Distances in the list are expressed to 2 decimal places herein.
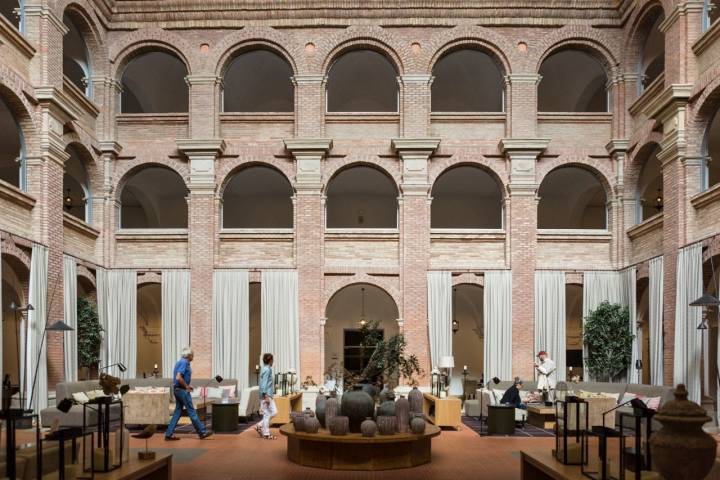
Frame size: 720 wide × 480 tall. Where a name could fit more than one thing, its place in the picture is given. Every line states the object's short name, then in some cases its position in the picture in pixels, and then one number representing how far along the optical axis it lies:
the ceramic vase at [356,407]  11.16
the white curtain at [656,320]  17.88
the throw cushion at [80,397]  15.77
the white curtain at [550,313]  21.02
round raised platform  10.77
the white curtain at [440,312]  20.86
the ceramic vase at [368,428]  10.69
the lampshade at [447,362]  19.58
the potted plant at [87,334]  19.66
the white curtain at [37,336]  16.33
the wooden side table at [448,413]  15.77
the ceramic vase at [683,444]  5.68
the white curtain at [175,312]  21.09
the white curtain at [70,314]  18.20
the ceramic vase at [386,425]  10.86
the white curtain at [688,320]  15.68
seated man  16.31
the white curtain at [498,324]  20.91
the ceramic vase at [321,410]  11.64
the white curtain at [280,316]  20.86
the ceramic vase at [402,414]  11.04
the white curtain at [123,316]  21.19
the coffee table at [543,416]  16.14
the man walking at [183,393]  13.66
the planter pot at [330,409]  11.09
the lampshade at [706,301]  13.55
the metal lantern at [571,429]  8.20
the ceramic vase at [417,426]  10.98
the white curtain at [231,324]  20.97
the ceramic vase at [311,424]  11.07
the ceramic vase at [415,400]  12.23
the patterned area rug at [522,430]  15.26
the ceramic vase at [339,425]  10.78
